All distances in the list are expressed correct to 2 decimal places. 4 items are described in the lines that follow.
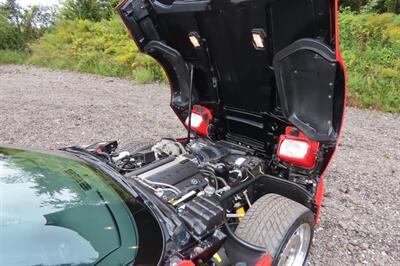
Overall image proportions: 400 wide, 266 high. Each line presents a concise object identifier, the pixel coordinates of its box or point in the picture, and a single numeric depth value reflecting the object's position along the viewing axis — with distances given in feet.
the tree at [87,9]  45.09
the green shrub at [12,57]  43.01
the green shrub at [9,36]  46.47
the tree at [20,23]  46.80
